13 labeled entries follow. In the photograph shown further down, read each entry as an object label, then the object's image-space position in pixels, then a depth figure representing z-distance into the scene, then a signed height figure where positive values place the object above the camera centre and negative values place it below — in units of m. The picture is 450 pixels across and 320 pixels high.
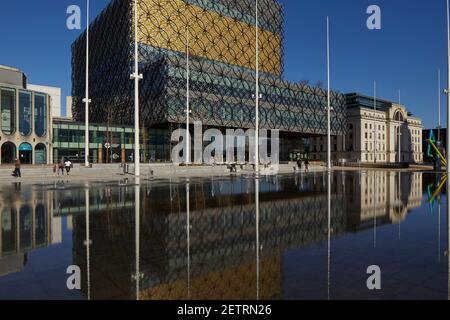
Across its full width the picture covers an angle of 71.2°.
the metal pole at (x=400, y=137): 134.25 +8.97
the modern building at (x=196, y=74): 70.38 +21.28
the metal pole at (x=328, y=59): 50.84 +15.98
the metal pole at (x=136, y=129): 31.75 +3.02
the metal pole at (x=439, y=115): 54.34 +7.61
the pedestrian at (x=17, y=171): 32.97 -1.15
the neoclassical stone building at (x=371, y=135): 122.88 +9.33
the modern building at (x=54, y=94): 121.93 +26.59
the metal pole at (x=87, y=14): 40.16 +18.60
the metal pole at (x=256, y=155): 37.64 +0.37
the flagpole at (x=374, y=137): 124.38 +8.51
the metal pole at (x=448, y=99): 33.81 +6.44
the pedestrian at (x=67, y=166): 37.09 -0.73
